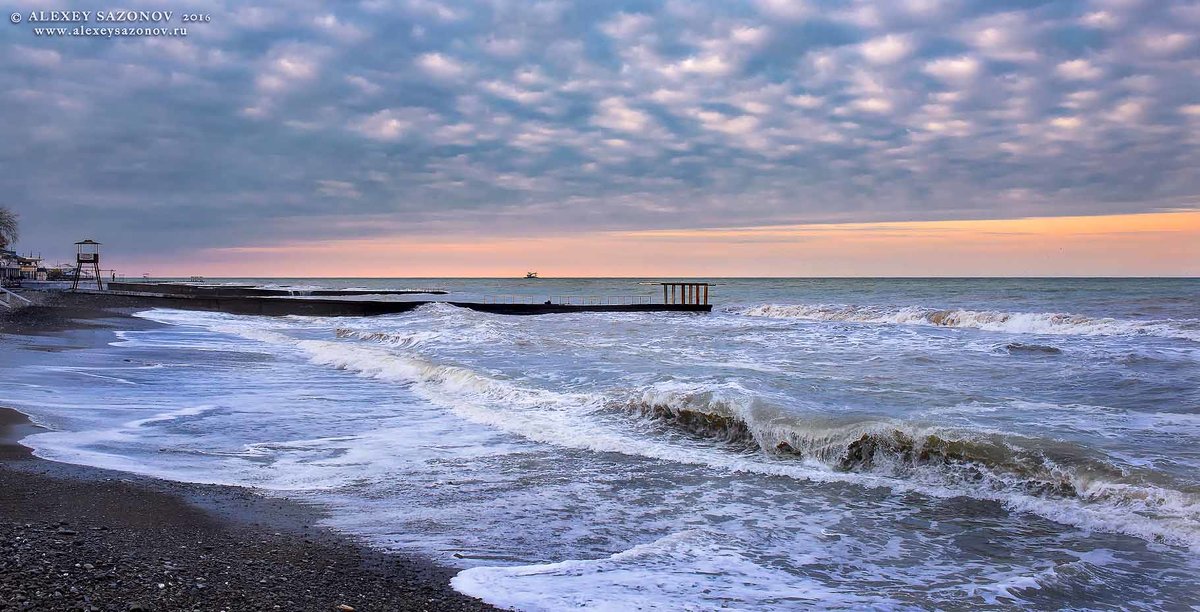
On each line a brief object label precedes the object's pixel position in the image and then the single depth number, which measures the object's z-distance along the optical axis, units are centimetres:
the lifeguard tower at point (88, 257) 6556
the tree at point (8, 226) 9894
